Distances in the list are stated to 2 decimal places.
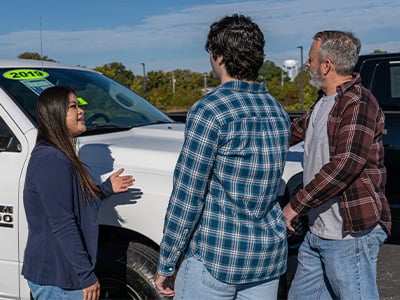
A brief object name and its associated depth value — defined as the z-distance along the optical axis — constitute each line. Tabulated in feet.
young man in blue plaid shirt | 7.02
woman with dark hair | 7.81
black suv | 17.70
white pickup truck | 10.41
